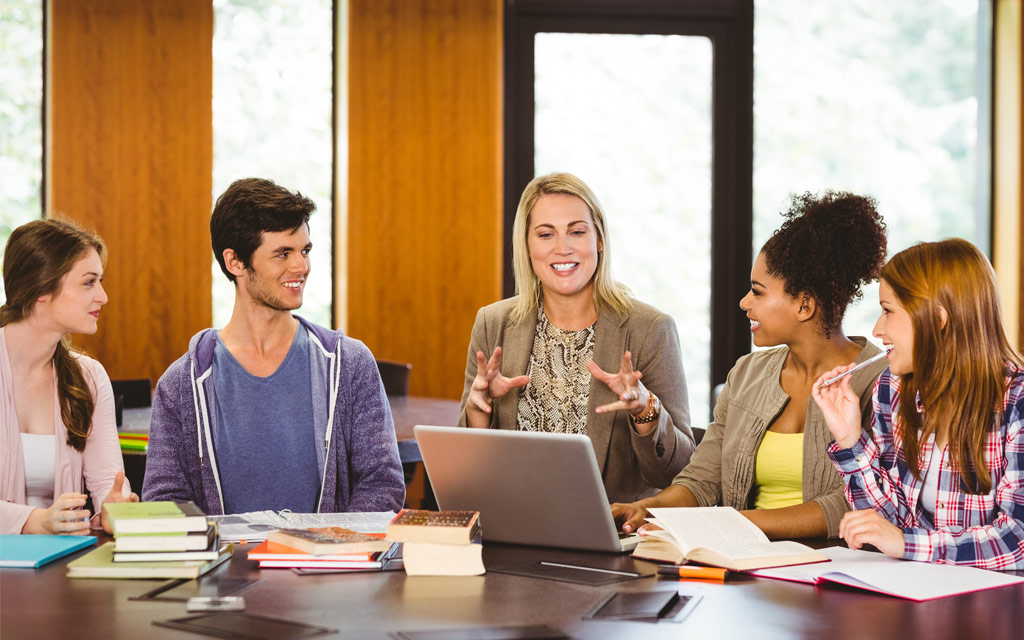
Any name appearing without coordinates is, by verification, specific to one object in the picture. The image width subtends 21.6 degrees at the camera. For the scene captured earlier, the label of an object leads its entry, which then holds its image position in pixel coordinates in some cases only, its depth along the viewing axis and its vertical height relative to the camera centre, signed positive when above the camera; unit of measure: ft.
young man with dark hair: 16.74 -0.91
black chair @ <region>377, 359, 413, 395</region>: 24.07 -1.23
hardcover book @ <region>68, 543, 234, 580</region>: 14.71 -1.49
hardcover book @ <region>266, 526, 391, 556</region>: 14.93 -1.41
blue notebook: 14.94 -1.50
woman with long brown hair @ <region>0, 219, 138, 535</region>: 17.14 -0.78
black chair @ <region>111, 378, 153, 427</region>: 22.37 -1.36
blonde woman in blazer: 17.23 -0.52
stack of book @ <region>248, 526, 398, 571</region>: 14.92 -1.46
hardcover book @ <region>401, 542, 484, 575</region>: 14.84 -1.46
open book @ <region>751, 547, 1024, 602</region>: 14.49 -1.49
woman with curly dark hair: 16.54 -0.63
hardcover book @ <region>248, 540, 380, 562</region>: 14.93 -1.47
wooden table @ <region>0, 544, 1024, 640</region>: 13.97 -1.52
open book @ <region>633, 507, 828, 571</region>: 14.90 -1.43
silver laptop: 15.01 -1.16
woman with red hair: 15.14 -0.86
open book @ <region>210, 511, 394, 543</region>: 15.56 -1.49
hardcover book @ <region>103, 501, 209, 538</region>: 14.85 -1.28
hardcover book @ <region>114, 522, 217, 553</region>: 14.86 -1.39
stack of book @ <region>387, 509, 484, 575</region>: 14.84 -1.41
